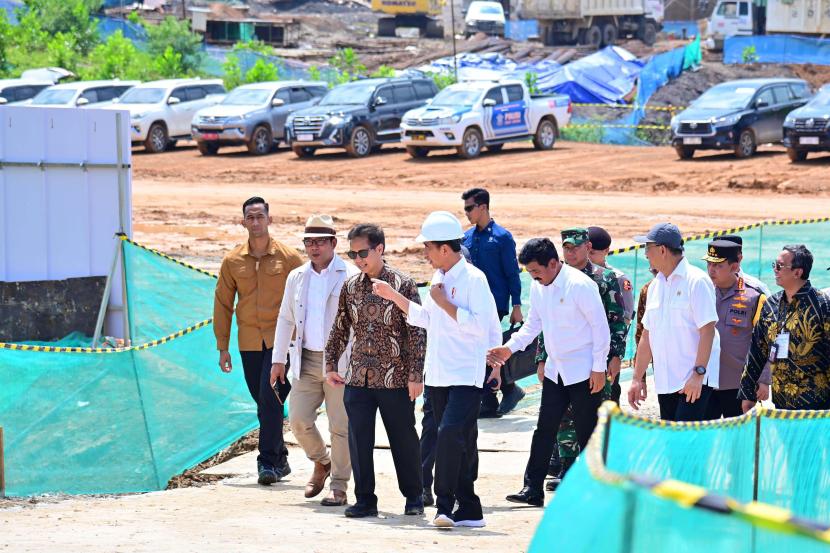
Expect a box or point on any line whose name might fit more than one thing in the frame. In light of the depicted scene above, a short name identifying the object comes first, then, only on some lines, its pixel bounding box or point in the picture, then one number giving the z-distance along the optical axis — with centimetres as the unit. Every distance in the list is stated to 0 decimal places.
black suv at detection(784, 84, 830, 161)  5516
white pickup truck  6425
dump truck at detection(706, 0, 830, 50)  10350
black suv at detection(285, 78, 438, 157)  6700
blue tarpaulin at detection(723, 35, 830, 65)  10275
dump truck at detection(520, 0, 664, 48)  11756
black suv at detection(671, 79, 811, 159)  5944
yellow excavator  13875
